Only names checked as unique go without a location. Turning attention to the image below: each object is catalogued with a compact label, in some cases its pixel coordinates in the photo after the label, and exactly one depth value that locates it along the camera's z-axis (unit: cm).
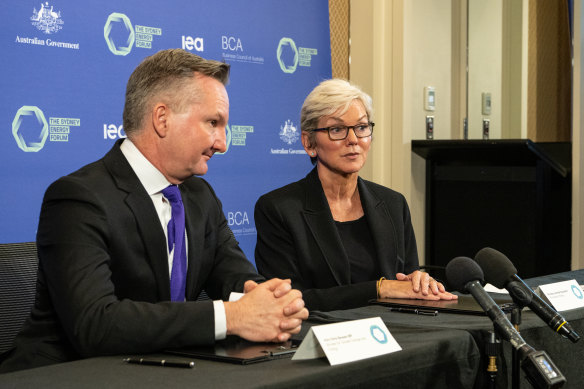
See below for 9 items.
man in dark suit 153
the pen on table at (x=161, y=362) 131
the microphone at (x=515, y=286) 140
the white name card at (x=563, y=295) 190
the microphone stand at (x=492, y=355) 149
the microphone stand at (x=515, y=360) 142
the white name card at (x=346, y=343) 132
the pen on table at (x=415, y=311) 186
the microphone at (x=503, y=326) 120
